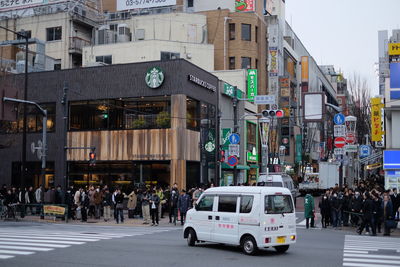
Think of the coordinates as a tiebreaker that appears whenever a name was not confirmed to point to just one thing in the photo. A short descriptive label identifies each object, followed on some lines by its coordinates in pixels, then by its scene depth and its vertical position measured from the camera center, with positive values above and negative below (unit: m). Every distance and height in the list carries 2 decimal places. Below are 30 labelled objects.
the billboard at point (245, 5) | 61.12 +19.41
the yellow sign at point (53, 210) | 28.12 -2.50
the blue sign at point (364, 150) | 48.24 +1.50
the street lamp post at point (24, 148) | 31.05 +1.03
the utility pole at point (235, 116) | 32.75 +3.19
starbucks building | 34.97 +2.87
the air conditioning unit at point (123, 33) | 53.78 +14.15
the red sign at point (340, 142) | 28.64 +1.34
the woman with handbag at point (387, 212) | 21.58 -1.98
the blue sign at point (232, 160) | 32.12 +0.32
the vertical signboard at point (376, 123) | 44.88 +3.76
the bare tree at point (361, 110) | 56.22 +6.24
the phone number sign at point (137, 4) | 56.52 +18.43
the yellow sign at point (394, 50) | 37.38 +8.66
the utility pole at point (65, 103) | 30.22 +3.76
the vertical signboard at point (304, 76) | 80.38 +14.28
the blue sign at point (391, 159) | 29.77 +0.40
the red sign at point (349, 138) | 32.99 +1.82
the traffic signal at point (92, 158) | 29.38 +0.42
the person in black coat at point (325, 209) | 24.86 -2.14
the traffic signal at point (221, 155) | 34.48 +0.71
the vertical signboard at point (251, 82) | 51.66 +8.54
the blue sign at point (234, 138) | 33.22 +1.81
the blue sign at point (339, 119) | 28.69 +2.66
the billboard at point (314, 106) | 30.10 +3.57
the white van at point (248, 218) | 14.52 -1.56
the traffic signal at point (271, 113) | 32.19 +3.37
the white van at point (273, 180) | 34.69 -1.00
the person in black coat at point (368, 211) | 21.55 -1.96
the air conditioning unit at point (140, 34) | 53.72 +13.99
